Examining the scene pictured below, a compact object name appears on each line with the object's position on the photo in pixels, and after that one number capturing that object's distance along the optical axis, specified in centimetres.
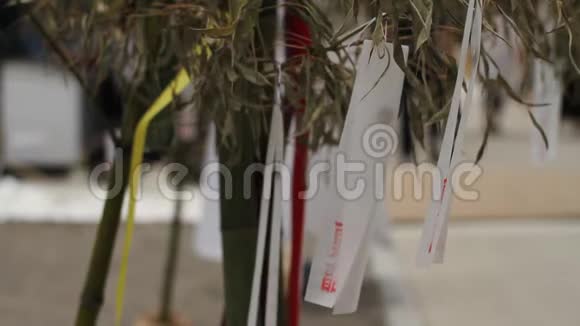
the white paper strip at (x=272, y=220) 153
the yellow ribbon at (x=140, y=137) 160
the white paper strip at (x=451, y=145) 140
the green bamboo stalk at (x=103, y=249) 167
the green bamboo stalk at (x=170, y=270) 253
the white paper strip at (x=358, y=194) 145
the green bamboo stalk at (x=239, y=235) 160
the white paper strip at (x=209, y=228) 212
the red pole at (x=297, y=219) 170
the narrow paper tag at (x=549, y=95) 179
